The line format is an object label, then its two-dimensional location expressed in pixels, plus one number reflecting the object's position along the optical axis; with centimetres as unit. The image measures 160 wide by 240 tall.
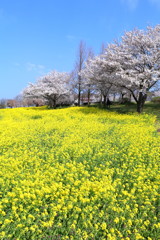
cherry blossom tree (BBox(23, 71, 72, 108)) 3938
